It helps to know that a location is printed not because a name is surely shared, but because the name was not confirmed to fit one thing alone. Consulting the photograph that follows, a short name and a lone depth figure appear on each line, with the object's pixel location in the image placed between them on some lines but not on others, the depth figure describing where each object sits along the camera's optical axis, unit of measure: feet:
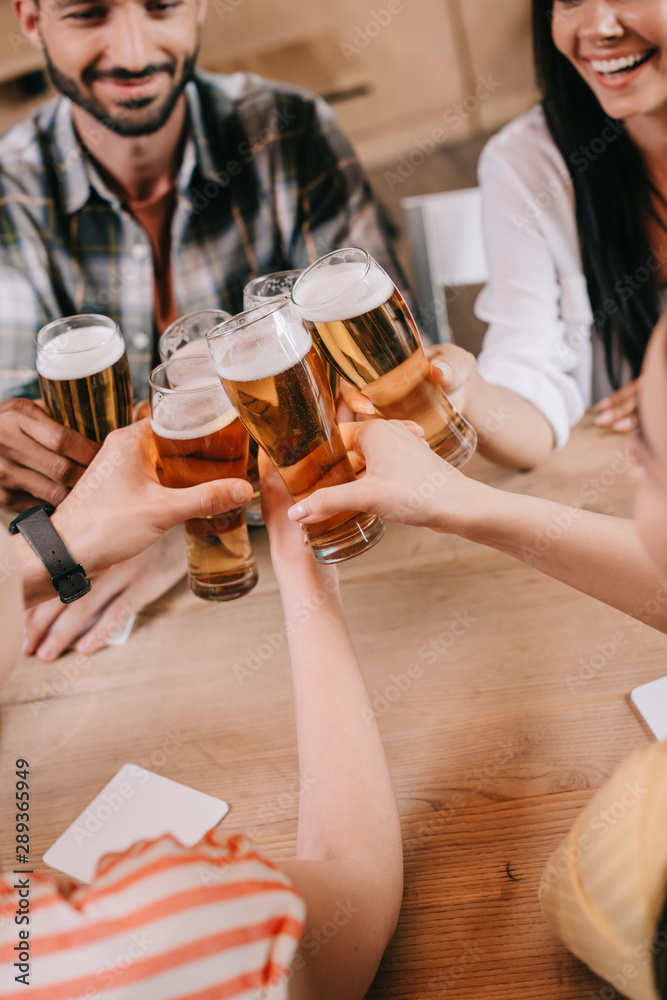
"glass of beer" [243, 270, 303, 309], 3.41
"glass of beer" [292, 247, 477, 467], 2.92
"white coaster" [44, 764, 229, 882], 2.69
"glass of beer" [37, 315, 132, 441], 3.43
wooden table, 2.24
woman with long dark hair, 4.47
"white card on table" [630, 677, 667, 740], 2.62
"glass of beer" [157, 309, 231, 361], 3.60
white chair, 5.86
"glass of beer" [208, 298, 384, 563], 2.68
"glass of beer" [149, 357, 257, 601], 2.99
